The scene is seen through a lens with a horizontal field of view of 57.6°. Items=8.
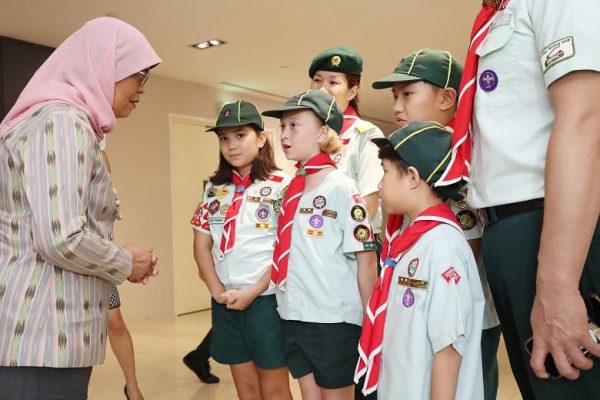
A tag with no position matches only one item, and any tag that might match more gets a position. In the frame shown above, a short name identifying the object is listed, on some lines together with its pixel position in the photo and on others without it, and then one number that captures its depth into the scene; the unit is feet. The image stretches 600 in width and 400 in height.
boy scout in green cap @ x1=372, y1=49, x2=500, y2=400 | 5.39
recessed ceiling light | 16.93
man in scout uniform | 2.88
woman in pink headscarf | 3.93
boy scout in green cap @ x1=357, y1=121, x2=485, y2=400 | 4.21
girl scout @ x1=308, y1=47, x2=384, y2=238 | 6.66
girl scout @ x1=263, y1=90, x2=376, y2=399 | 5.82
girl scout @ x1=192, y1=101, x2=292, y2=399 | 6.73
